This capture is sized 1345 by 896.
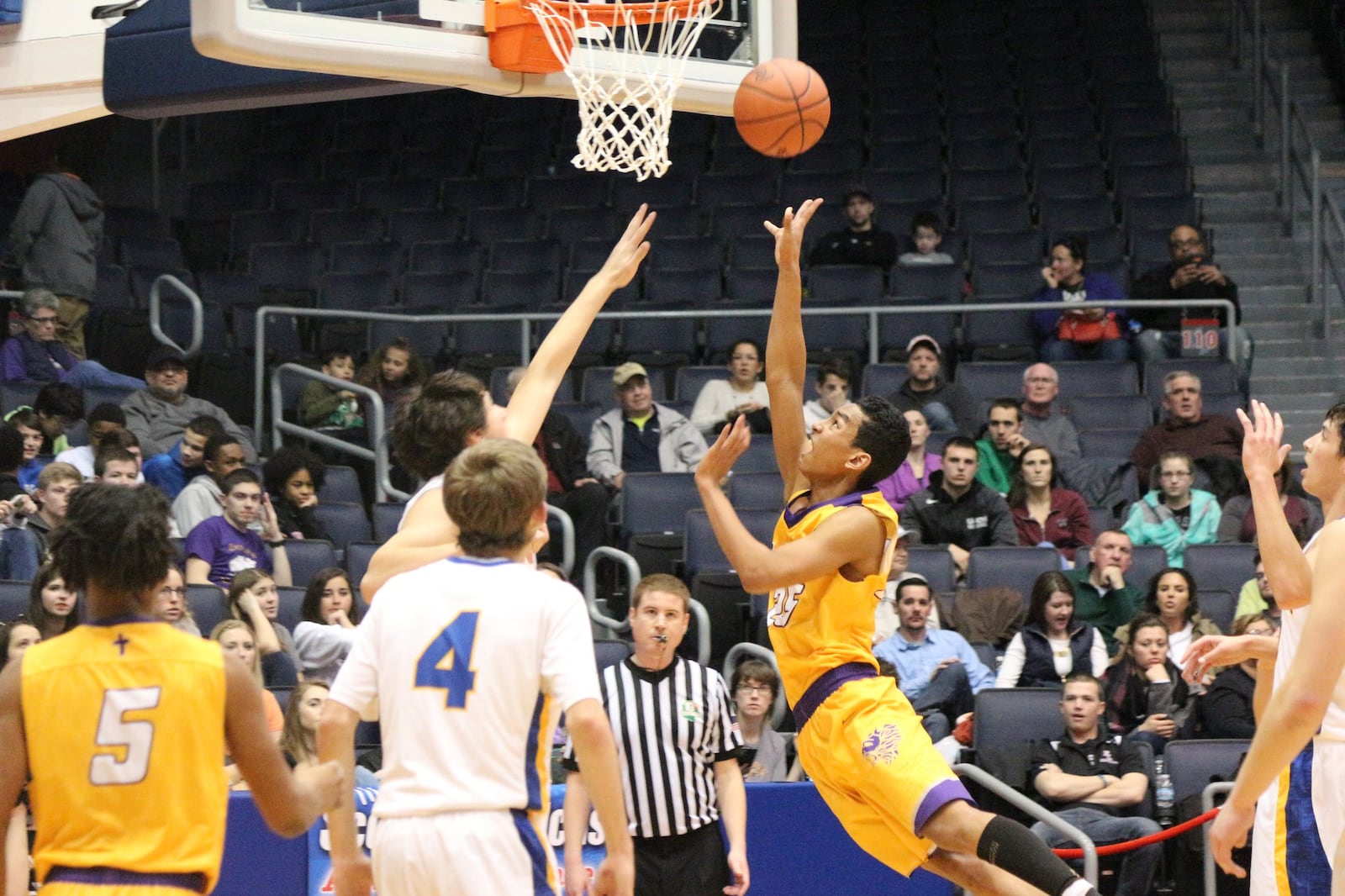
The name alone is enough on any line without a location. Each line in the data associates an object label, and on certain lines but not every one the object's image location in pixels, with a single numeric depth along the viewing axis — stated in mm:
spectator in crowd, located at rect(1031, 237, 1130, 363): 22803
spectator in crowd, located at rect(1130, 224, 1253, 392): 22671
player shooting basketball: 8918
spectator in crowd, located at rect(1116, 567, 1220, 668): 16288
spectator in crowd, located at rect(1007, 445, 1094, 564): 18873
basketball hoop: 11401
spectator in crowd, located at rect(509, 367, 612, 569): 18742
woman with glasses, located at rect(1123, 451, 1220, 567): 18785
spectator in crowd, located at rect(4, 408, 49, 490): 17734
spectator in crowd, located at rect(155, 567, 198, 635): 13629
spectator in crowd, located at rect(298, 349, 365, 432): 21050
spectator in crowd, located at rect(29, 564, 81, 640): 13498
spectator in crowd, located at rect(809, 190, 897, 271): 25067
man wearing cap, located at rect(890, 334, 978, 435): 20728
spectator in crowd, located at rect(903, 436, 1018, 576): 18420
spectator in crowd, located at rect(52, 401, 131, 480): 17661
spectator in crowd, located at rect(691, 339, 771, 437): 20714
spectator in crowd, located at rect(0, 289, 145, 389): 20349
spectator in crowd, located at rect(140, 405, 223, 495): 17967
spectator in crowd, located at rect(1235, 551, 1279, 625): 16886
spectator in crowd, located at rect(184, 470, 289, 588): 16565
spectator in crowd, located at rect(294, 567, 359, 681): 15221
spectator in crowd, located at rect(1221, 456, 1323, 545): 18450
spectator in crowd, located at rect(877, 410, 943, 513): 19311
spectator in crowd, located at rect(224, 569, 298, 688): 15046
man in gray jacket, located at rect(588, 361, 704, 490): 20255
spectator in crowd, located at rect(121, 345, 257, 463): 19063
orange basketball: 11825
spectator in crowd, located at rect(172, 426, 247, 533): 17281
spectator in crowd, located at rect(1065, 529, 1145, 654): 17033
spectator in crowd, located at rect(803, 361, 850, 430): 20349
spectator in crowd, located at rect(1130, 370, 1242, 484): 19983
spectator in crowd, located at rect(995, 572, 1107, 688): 16083
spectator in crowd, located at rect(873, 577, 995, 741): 15601
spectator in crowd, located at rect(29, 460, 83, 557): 15981
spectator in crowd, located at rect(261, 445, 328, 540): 18333
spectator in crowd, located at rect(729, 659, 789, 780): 14695
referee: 11774
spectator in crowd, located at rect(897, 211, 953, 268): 24877
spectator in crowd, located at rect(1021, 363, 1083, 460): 20480
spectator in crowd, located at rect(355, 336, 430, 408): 21123
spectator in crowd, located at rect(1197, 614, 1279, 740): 15046
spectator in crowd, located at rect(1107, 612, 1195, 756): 15440
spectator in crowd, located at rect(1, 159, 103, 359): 20904
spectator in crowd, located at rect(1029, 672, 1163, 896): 13863
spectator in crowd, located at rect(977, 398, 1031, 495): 19618
